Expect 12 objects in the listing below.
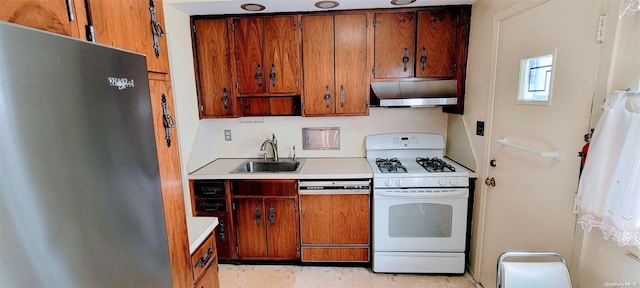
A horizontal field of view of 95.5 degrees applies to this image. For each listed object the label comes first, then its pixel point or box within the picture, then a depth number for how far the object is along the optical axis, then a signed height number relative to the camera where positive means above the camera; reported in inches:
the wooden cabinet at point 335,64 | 100.3 +14.0
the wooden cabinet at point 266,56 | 101.4 +17.6
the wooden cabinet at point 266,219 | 100.3 -39.6
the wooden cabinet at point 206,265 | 50.8 -29.4
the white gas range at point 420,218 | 93.1 -37.6
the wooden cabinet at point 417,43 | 97.5 +20.1
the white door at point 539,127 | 53.6 -5.9
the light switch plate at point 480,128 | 88.4 -8.1
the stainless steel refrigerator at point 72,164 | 19.2 -4.4
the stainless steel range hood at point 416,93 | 98.7 +3.5
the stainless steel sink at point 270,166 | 114.5 -23.8
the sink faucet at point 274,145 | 116.5 -15.7
